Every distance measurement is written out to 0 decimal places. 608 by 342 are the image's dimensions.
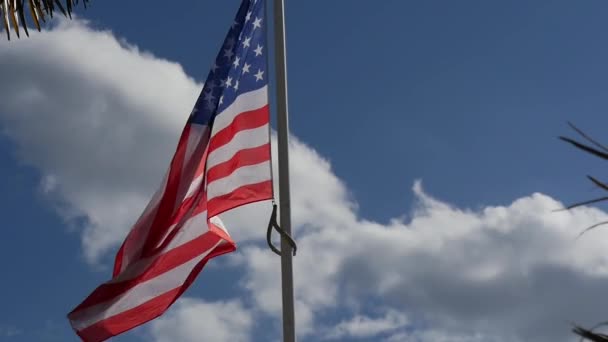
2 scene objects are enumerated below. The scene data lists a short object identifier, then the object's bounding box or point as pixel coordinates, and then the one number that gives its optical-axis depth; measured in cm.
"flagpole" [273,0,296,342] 962
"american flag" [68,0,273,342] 1066
